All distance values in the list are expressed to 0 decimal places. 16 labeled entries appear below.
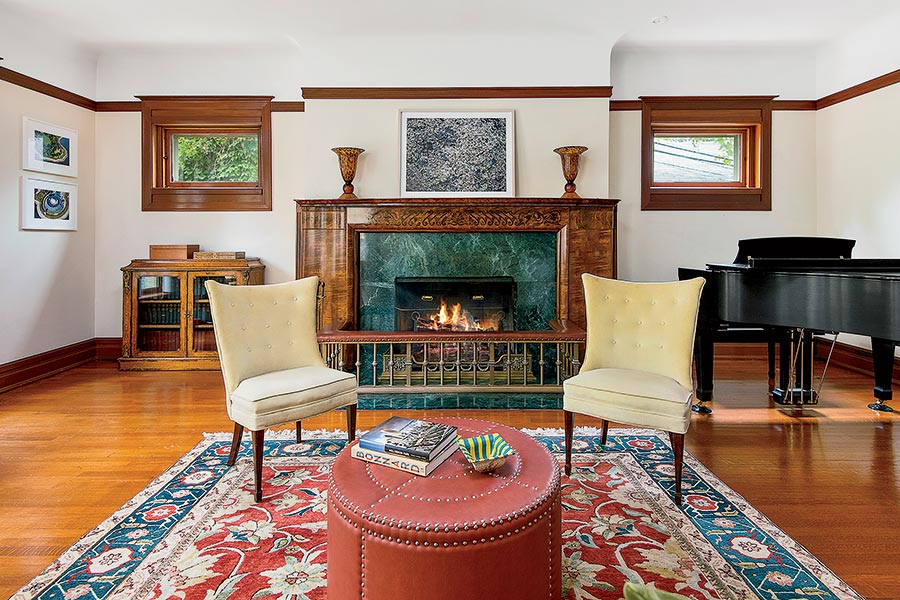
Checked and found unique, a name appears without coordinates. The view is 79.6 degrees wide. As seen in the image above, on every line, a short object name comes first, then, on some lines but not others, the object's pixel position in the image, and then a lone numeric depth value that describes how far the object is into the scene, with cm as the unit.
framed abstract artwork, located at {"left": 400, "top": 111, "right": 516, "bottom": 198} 496
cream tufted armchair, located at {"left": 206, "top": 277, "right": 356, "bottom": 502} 252
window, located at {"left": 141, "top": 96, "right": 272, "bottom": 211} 533
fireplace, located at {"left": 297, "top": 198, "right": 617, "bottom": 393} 477
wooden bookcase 500
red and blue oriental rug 181
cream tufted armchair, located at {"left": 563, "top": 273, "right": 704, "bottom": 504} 248
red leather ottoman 141
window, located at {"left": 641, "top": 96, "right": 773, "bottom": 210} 530
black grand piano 275
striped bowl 172
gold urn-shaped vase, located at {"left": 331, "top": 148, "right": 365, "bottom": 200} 481
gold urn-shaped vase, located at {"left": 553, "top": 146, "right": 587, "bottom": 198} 477
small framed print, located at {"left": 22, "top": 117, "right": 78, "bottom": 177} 456
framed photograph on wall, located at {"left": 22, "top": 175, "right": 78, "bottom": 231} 458
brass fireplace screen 394
